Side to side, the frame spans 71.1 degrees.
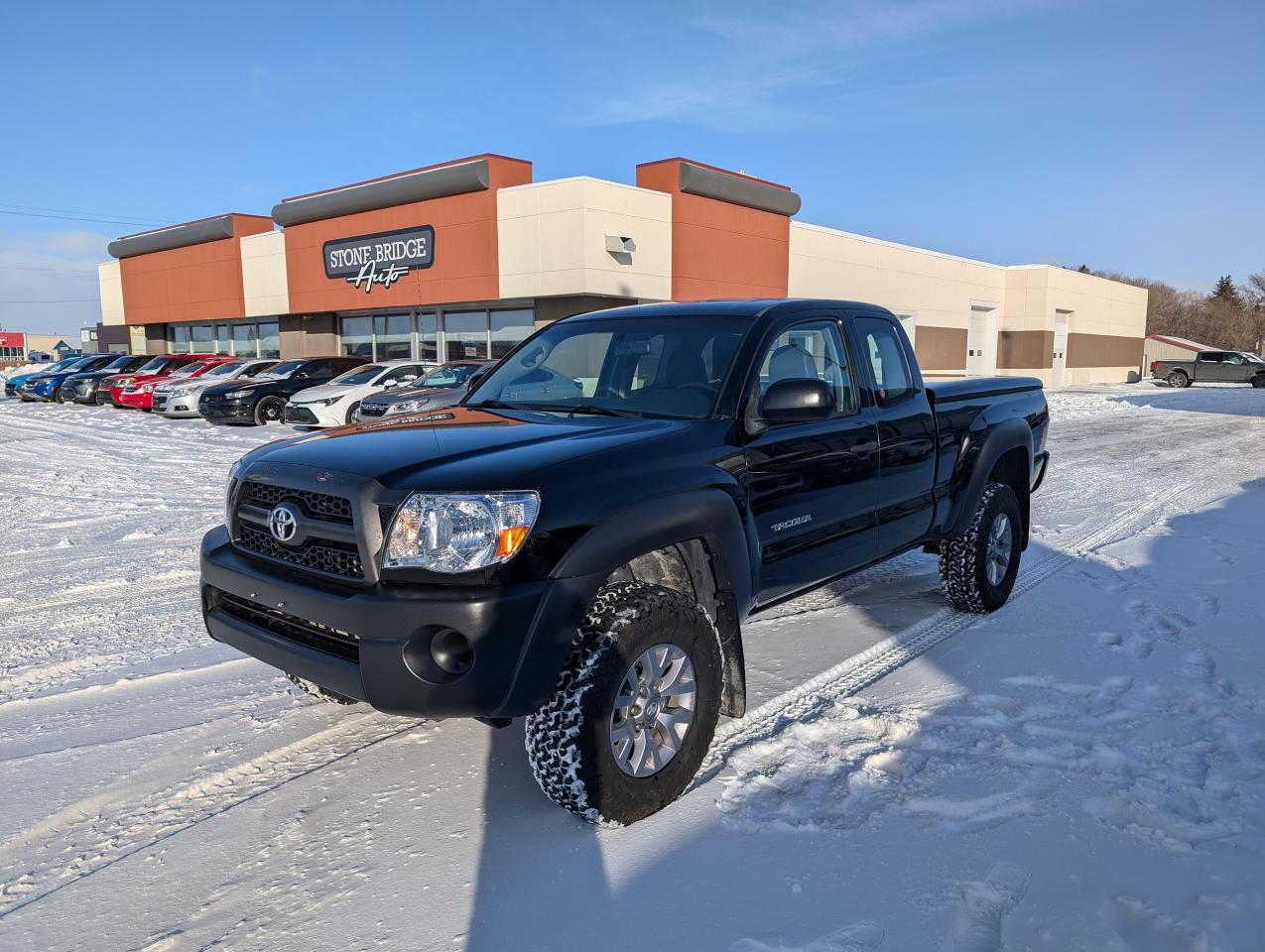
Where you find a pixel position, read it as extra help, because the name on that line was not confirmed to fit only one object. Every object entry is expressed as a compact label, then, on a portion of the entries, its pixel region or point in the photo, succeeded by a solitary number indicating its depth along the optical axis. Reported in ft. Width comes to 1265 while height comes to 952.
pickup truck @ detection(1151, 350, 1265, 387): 141.69
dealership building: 75.10
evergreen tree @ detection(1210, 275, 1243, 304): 312.29
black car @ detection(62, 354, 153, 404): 82.12
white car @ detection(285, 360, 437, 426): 54.19
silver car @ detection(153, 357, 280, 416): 66.13
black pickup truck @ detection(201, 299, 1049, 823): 9.06
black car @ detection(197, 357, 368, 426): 59.21
